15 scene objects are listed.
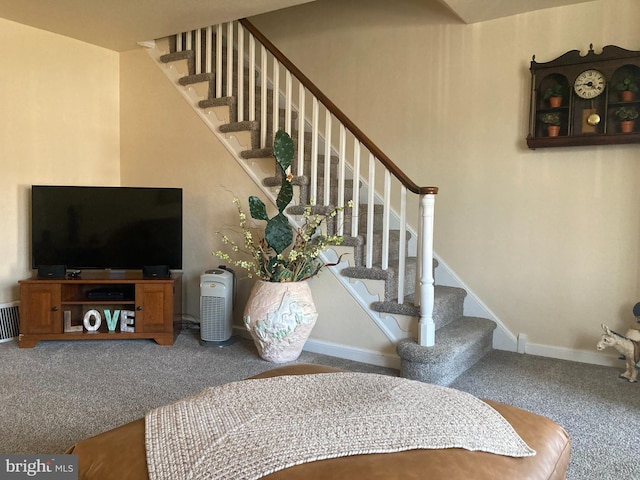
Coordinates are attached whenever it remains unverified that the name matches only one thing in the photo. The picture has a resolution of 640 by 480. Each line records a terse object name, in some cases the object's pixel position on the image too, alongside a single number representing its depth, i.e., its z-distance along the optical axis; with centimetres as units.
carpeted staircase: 309
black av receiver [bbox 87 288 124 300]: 391
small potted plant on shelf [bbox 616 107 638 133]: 325
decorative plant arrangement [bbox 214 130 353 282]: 345
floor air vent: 396
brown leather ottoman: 113
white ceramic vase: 335
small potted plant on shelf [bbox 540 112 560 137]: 350
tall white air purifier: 385
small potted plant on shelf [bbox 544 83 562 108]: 348
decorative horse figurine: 315
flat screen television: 399
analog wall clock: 336
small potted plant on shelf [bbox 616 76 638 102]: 325
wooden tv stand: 380
